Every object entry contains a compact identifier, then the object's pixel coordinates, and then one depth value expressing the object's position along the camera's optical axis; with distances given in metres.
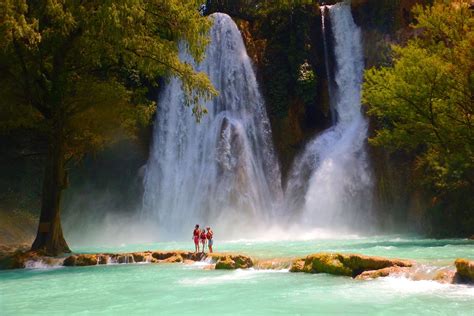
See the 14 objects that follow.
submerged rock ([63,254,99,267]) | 18.03
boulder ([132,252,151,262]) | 17.96
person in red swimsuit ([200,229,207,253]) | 18.03
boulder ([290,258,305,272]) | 14.17
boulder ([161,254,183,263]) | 17.29
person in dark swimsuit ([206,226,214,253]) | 17.96
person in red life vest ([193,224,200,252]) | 17.86
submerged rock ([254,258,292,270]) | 14.77
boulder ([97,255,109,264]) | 18.22
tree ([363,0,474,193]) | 19.92
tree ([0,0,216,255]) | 17.36
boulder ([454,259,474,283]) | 10.68
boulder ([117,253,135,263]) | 18.08
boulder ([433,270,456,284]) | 11.10
